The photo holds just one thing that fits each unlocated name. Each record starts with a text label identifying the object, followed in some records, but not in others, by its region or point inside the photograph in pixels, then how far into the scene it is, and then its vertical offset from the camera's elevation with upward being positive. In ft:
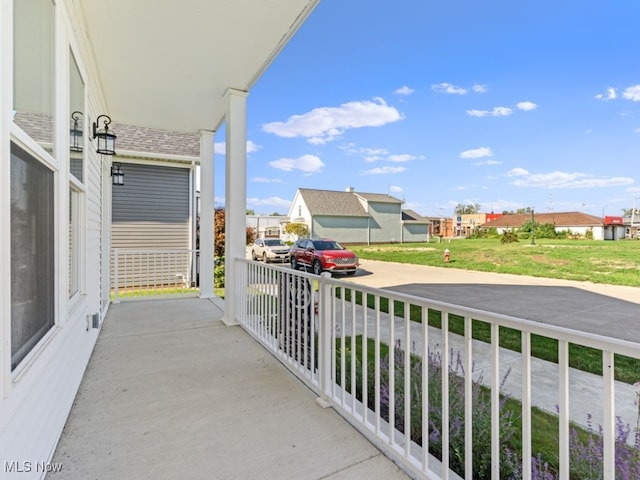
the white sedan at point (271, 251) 47.73 -1.84
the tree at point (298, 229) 78.23 +2.12
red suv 36.96 -2.22
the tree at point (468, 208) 185.20 +16.34
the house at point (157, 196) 23.86 +3.21
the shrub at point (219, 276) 26.78 -3.09
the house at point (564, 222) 105.40 +5.21
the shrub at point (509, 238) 80.94 -0.15
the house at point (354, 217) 80.59 +5.47
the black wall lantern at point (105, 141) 12.28 +3.68
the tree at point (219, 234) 31.89 +0.41
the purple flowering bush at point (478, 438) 4.80 -3.47
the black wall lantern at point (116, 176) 17.95 +3.41
